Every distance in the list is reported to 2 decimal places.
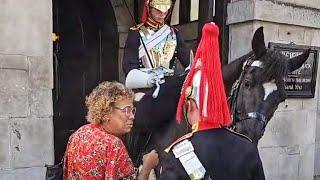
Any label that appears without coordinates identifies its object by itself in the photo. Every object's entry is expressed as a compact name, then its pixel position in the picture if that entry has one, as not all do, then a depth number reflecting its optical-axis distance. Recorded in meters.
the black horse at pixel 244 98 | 2.97
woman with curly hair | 2.39
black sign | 5.55
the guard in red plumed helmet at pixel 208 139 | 2.04
